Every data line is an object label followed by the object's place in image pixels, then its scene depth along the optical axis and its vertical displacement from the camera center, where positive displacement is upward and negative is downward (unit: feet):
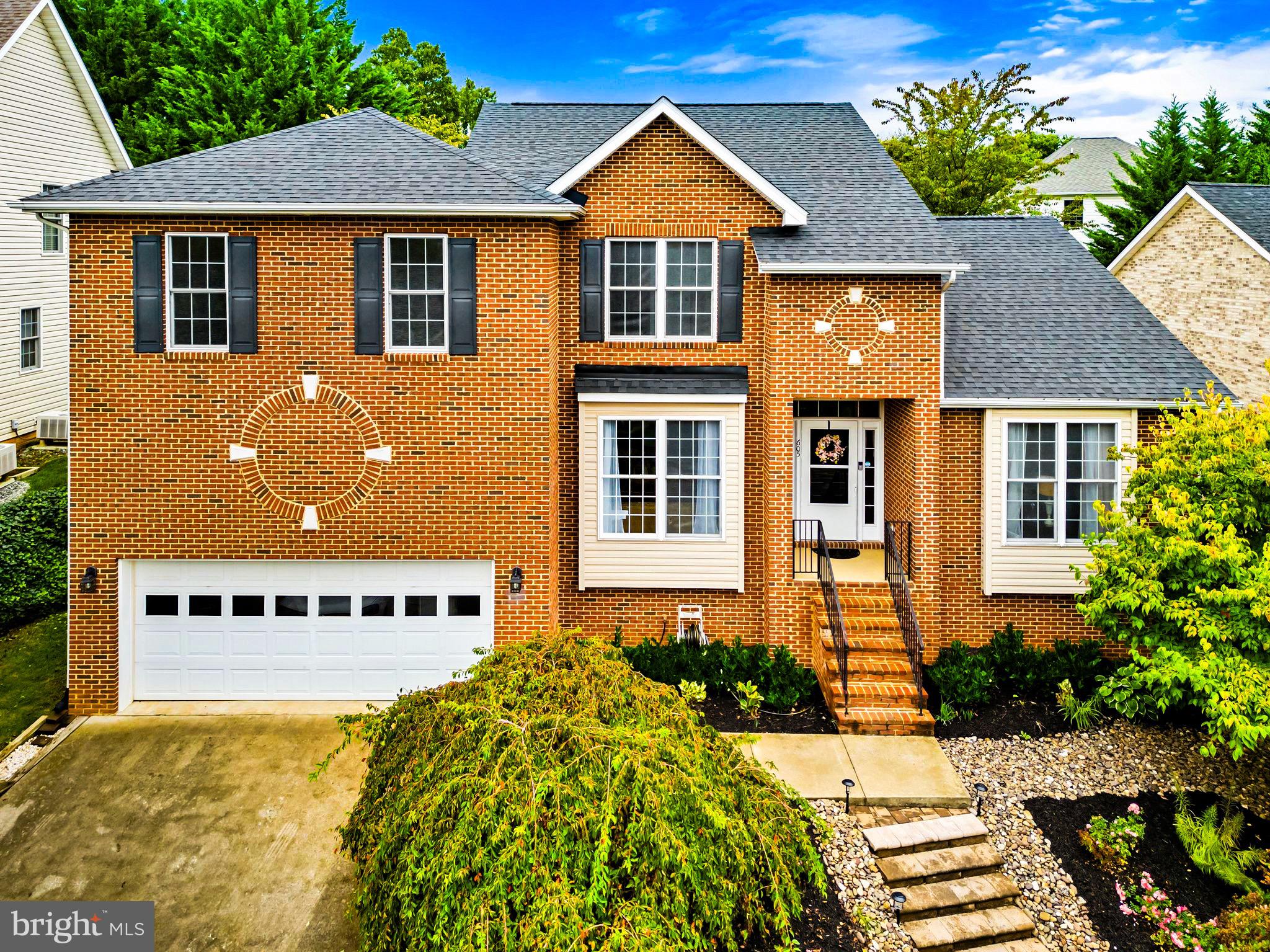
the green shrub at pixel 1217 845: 33.27 -14.62
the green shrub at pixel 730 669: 44.68 -10.50
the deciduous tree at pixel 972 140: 95.45 +35.34
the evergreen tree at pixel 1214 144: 101.30 +36.44
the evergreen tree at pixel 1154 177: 99.81 +32.24
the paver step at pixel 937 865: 31.91 -14.67
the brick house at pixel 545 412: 42.80 +2.54
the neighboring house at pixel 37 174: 67.67 +22.70
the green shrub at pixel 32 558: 49.88 -5.74
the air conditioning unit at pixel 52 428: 69.26 +2.45
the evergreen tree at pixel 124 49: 105.40 +49.13
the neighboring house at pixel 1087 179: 163.32 +56.25
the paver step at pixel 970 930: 29.40 -15.69
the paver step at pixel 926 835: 33.09 -14.11
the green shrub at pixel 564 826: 20.76 -9.26
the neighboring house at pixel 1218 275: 62.49 +14.17
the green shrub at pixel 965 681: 43.60 -10.81
